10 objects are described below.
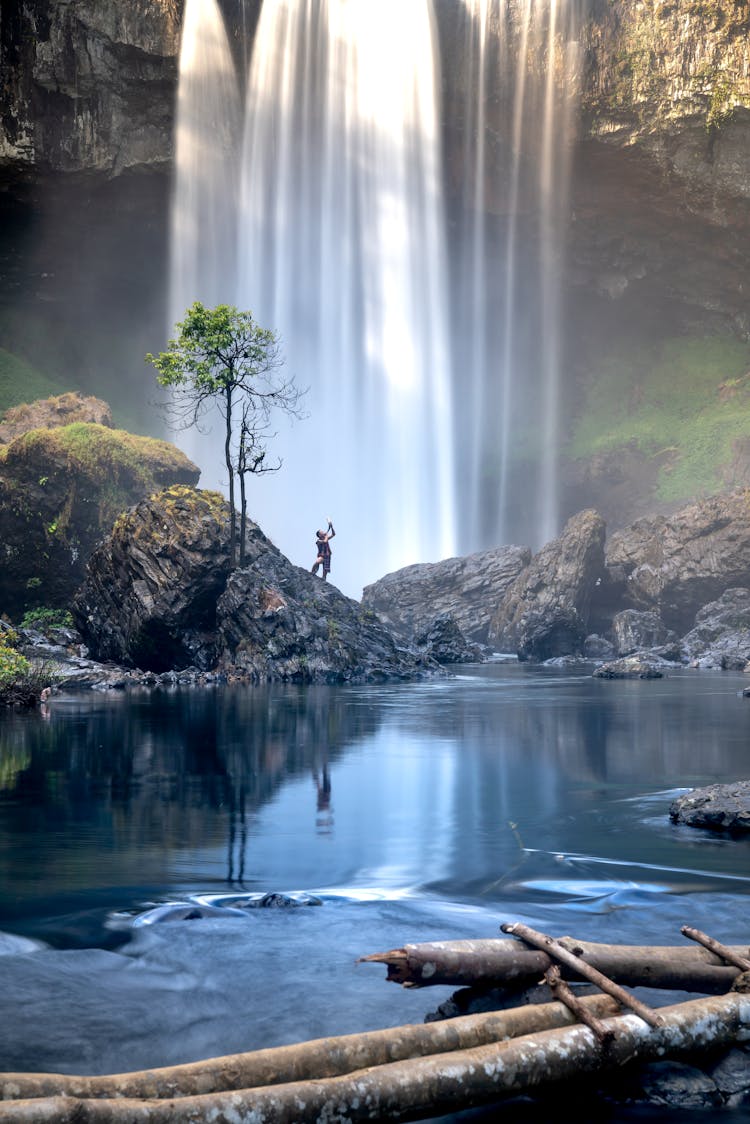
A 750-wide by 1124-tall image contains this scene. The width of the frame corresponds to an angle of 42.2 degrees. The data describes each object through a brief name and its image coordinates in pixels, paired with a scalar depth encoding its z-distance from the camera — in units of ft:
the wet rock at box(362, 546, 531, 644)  165.07
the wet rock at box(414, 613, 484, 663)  126.52
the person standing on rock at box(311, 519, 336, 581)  116.37
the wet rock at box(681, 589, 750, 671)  116.06
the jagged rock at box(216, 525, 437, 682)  92.22
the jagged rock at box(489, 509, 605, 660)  135.33
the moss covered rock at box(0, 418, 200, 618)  110.01
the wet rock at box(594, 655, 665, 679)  96.27
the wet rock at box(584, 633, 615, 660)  141.08
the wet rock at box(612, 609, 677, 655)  139.13
